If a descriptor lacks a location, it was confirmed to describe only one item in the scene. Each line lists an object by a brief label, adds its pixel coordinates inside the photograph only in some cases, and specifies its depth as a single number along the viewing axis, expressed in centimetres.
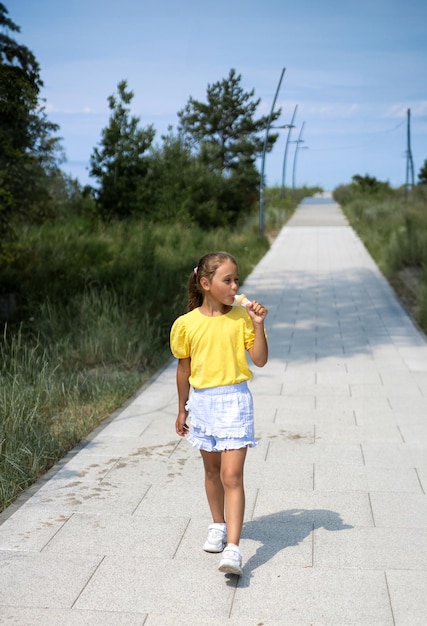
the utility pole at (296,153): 5113
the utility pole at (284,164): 4871
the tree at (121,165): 2961
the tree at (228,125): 4266
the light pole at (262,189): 2562
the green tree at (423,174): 7784
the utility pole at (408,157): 4422
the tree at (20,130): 948
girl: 377
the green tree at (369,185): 5469
